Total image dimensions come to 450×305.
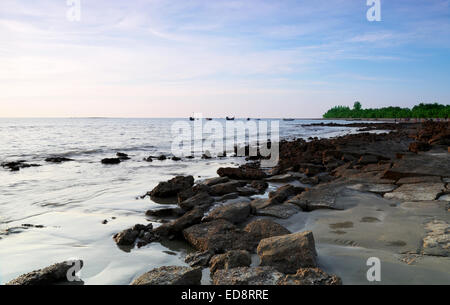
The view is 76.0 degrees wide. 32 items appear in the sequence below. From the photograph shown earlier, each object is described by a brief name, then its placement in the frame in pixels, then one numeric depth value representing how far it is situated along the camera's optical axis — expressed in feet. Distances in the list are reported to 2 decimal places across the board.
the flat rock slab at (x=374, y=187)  23.31
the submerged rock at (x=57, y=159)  53.62
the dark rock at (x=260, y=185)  28.04
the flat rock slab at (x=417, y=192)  20.49
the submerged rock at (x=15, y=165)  44.78
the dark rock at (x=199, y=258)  12.44
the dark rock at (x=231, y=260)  11.28
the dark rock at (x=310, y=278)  9.39
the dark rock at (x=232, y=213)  17.53
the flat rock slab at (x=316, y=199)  19.80
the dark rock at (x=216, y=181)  28.89
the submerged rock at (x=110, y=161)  51.79
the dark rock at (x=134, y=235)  15.10
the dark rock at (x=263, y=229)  14.52
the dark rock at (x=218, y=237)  13.74
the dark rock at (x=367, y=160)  36.82
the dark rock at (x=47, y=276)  10.58
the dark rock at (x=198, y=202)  21.80
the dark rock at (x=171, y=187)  26.32
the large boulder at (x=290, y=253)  11.05
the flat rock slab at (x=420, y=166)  25.99
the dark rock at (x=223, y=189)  25.66
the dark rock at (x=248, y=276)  9.80
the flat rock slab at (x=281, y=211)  18.58
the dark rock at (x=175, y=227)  16.17
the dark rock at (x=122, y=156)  57.44
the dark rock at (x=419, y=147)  43.76
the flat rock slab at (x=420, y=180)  23.93
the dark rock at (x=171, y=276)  9.62
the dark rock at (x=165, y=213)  20.76
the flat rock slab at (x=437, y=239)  12.00
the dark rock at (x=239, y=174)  33.12
